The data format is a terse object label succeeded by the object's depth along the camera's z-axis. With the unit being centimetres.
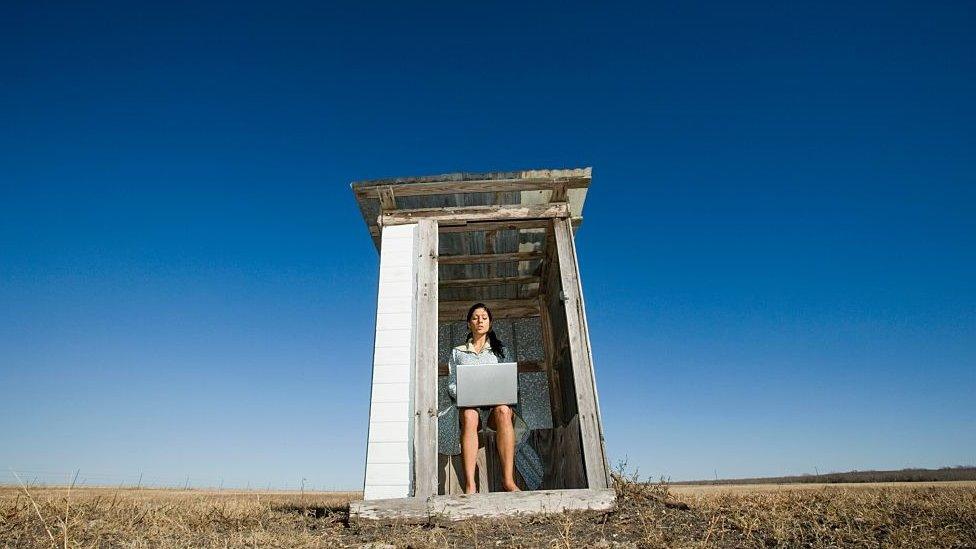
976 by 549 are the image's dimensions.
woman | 505
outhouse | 462
